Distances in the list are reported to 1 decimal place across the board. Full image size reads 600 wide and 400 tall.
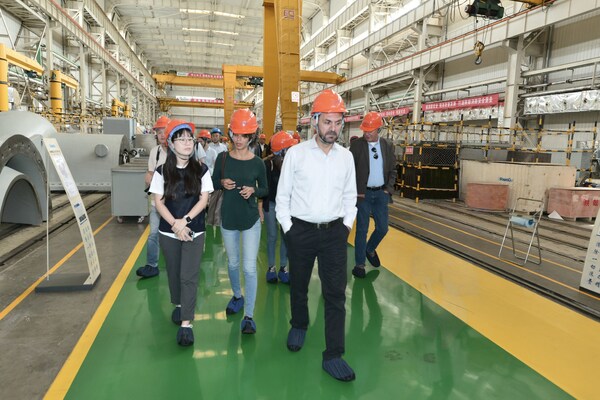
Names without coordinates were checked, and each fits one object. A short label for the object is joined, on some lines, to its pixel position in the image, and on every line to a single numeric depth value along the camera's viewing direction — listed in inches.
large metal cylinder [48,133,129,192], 381.1
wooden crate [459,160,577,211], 392.5
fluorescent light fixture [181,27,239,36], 1206.8
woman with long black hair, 116.1
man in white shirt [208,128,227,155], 317.2
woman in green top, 127.4
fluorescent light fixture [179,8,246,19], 1033.6
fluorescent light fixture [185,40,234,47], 1382.4
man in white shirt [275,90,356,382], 107.5
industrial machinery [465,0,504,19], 435.8
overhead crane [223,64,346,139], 410.6
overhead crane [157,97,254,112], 1710.1
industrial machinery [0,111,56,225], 201.0
